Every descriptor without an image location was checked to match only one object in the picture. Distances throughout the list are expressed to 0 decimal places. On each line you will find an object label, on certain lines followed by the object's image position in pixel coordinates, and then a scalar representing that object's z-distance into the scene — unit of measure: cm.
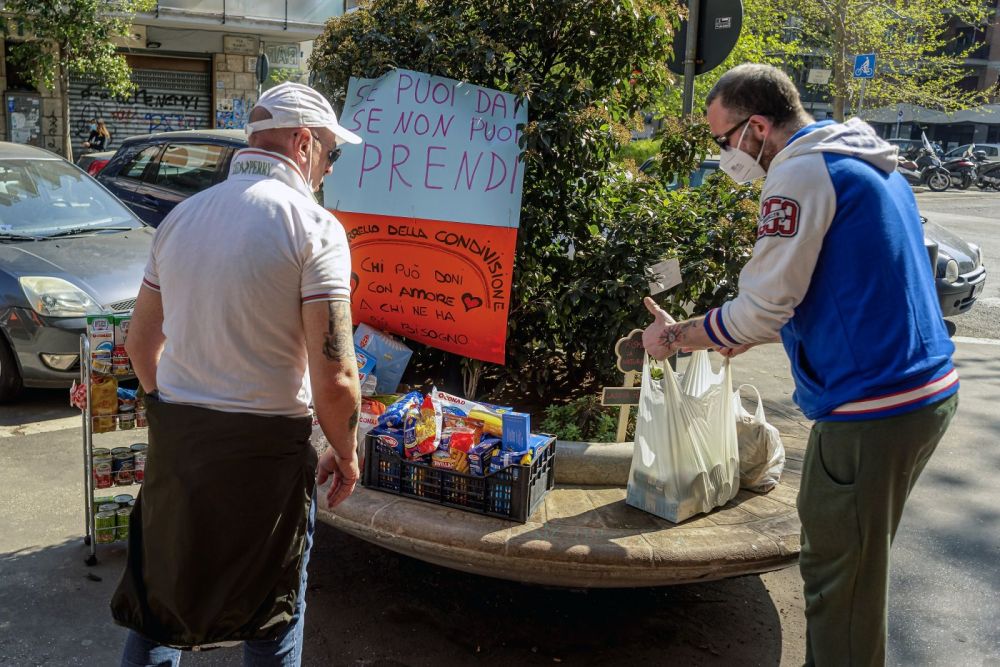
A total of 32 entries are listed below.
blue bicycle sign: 1797
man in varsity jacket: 241
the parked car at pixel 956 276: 910
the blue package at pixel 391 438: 345
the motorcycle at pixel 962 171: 2794
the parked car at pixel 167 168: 912
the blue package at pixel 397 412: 350
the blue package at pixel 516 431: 329
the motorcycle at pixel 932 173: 2767
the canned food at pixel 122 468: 402
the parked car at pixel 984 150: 3072
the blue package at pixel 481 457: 331
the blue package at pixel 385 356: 420
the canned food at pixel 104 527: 394
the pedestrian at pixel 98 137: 1947
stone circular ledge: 313
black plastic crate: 328
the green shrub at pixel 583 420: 412
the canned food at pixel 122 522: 396
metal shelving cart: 387
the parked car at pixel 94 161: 1109
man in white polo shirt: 220
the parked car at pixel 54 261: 584
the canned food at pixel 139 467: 401
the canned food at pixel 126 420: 394
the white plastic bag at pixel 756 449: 367
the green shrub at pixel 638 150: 473
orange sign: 413
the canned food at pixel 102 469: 400
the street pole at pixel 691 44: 540
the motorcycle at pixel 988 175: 2855
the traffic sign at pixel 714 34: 527
